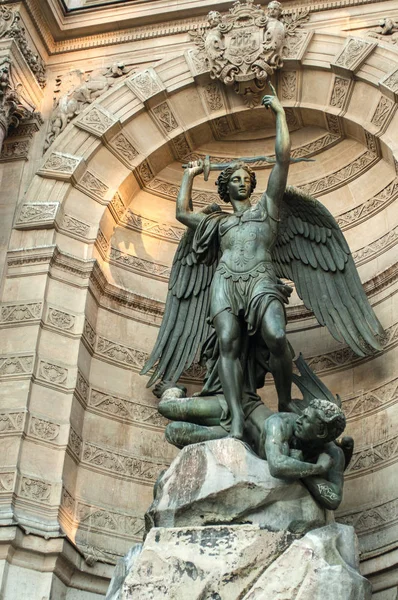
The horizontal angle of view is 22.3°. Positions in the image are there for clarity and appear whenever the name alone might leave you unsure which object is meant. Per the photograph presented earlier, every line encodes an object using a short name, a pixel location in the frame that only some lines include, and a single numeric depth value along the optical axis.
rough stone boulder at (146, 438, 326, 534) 7.02
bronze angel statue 8.16
